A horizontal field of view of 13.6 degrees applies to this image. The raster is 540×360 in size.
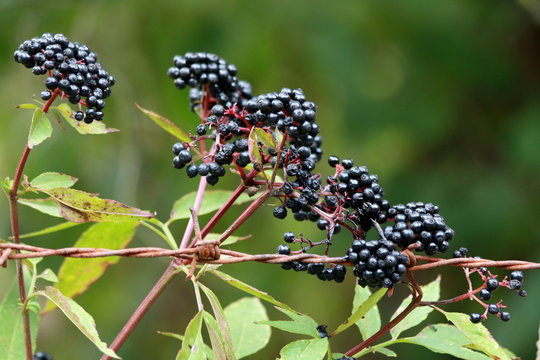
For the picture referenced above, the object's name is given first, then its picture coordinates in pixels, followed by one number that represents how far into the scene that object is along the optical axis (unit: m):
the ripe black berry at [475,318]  1.18
